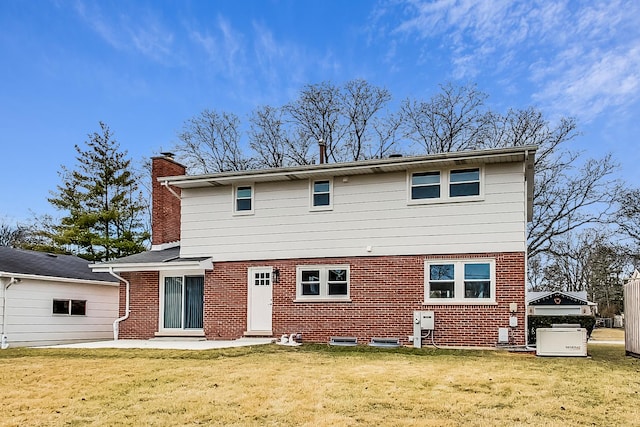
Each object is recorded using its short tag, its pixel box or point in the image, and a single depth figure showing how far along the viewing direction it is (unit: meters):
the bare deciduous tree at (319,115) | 34.66
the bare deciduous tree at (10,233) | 43.60
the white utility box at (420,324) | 15.20
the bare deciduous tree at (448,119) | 32.31
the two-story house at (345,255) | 15.08
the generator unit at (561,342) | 13.70
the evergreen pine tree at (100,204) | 34.47
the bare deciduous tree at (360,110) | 34.19
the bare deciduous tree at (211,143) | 35.84
